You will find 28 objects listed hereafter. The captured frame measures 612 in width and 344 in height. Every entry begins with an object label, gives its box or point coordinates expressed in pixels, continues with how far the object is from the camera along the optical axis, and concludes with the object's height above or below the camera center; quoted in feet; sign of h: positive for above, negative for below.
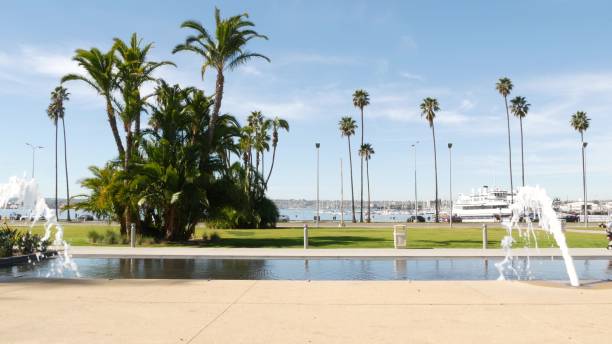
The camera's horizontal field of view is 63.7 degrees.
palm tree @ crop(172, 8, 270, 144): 89.71 +27.79
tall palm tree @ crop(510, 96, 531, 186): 256.93 +43.26
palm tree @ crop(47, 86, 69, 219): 297.74 +59.91
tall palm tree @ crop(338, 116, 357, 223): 276.00 +37.52
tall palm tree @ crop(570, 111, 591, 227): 255.09 +34.94
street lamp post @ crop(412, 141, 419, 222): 251.23 -3.22
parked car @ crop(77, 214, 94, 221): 246.58 -10.33
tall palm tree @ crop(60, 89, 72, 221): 294.02 +34.15
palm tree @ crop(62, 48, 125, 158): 85.76 +21.73
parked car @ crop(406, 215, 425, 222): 257.59 -14.11
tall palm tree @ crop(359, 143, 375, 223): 291.99 +25.18
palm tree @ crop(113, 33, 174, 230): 85.40 +20.33
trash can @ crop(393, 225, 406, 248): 69.00 -6.06
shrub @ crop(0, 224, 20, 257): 53.06 -4.64
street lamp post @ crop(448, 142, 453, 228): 243.79 +9.69
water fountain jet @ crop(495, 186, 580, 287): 42.22 -1.51
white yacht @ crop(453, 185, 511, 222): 370.53 -10.32
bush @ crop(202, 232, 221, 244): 89.86 -7.94
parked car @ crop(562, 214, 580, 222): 241.76 -14.19
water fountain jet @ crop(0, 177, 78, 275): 56.29 +0.40
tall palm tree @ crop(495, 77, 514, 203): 249.34 +52.99
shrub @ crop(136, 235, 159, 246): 82.58 -7.34
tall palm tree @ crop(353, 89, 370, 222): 261.44 +50.15
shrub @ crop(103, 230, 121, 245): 82.52 -6.85
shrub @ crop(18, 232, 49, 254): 57.11 -5.31
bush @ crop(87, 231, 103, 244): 83.30 -6.69
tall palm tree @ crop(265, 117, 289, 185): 218.67 +30.92
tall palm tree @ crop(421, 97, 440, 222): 257.03 +43.83
